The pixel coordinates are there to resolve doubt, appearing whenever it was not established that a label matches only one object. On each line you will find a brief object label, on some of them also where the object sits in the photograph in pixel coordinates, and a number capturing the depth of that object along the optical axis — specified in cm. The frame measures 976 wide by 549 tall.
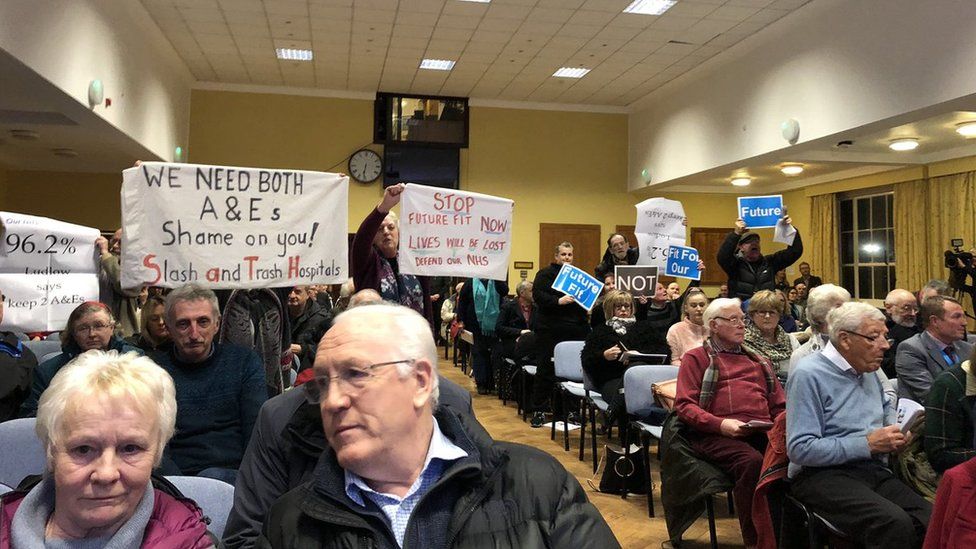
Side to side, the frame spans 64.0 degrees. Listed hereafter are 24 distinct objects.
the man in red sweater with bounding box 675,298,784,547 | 387
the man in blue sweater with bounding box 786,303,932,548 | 298
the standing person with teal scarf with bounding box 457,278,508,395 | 947
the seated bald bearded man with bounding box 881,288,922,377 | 537
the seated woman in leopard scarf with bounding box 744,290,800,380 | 473
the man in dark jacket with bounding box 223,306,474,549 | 187
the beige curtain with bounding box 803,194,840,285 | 1372
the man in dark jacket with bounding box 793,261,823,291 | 1297
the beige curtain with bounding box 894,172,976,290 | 1097
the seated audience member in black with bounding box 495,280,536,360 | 890
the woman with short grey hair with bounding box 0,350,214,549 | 162
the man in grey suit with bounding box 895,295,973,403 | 405
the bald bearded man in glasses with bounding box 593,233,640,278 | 769
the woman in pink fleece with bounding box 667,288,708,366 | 564
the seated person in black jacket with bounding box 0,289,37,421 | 338
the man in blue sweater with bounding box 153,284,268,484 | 295
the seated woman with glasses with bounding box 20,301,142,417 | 365
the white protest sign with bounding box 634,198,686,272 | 820
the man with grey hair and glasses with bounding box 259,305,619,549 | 141
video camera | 955
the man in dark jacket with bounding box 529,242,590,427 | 723
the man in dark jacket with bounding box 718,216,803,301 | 749
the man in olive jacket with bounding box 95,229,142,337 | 572
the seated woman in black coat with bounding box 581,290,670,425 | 576
